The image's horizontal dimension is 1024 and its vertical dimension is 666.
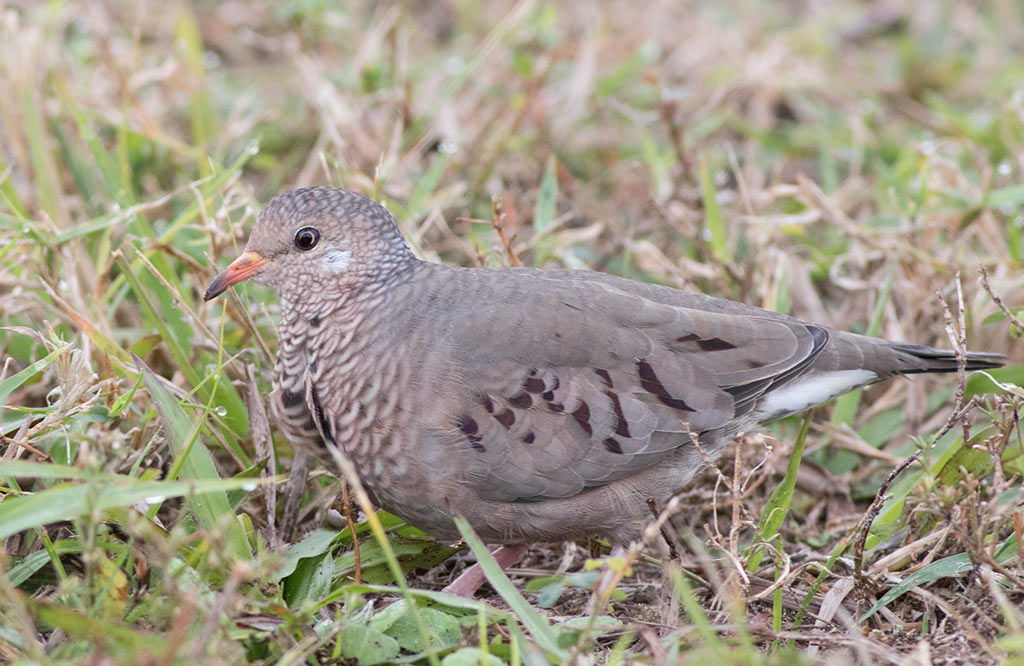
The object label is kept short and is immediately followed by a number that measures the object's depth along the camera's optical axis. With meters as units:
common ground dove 5.70
